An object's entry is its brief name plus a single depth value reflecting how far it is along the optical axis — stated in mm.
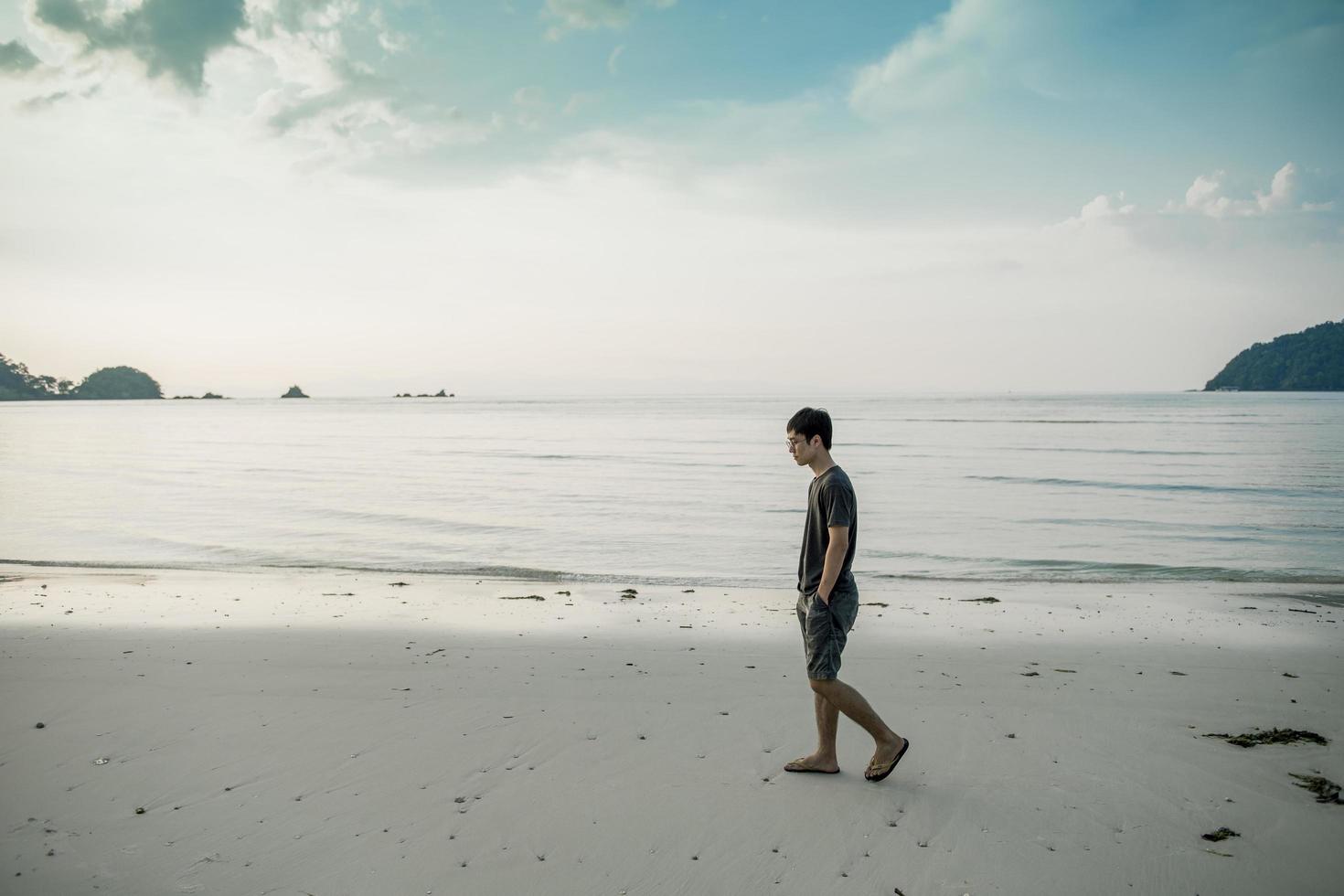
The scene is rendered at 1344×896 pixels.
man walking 4547
